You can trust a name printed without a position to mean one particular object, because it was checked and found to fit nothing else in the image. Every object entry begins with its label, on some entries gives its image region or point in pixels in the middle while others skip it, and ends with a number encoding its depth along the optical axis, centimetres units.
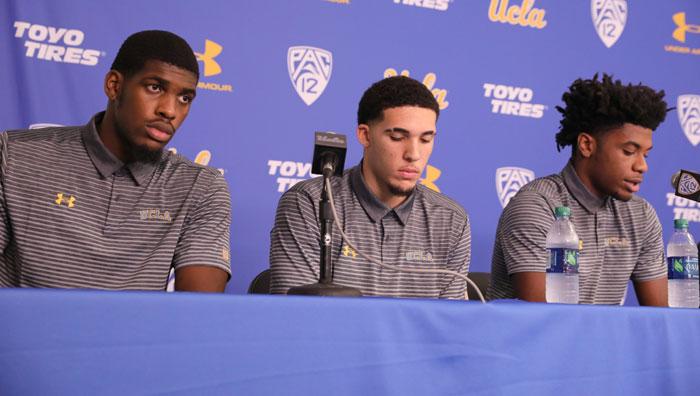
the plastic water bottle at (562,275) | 290
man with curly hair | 318
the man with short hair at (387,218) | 304
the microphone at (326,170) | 258
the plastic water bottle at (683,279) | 301
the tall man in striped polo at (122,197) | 287
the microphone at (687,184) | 287
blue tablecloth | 206
